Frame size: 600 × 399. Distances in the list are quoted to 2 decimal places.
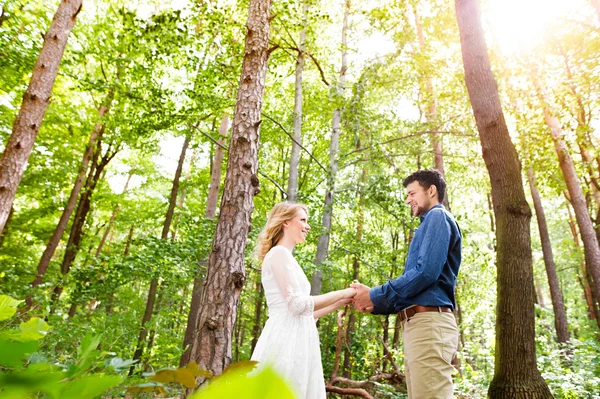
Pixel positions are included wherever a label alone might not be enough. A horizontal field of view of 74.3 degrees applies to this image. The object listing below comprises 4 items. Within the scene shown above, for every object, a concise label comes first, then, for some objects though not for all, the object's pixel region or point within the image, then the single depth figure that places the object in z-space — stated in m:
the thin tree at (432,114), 9.90
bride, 2.89
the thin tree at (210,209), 10.63
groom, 2.58
